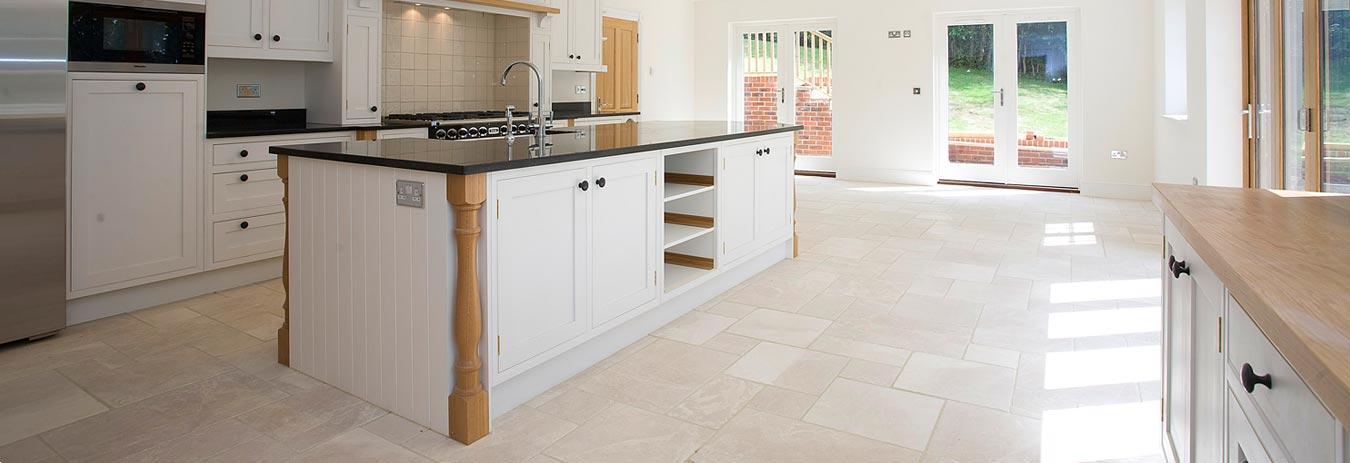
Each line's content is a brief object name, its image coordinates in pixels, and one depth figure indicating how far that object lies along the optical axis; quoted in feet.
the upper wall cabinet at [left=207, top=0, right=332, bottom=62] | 14.21
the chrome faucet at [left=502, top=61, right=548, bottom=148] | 10.23
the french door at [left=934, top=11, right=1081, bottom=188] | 27.53
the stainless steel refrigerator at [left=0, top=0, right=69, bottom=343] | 10.20
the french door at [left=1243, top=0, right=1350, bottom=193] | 10.42
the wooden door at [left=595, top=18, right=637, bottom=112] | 27.43
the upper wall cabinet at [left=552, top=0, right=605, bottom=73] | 23.27
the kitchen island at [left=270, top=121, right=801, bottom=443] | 7.77
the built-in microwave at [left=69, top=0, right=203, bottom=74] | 11.66
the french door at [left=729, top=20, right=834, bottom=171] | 32.22
